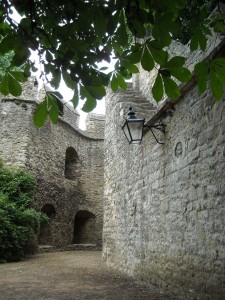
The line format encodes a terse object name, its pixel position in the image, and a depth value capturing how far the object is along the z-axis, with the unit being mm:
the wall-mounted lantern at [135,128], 5195
